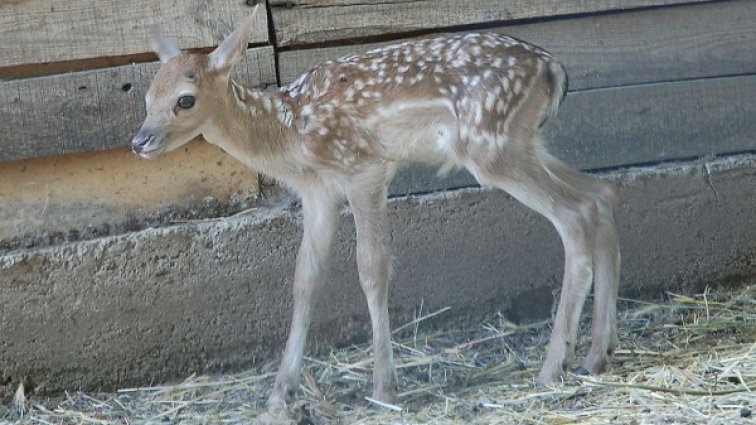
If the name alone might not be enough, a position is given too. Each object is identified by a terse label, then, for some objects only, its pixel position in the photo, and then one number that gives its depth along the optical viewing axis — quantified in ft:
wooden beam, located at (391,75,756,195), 40.57
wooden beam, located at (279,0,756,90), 40.01
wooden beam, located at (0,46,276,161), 35.88
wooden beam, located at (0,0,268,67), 35.68
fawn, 33.45
